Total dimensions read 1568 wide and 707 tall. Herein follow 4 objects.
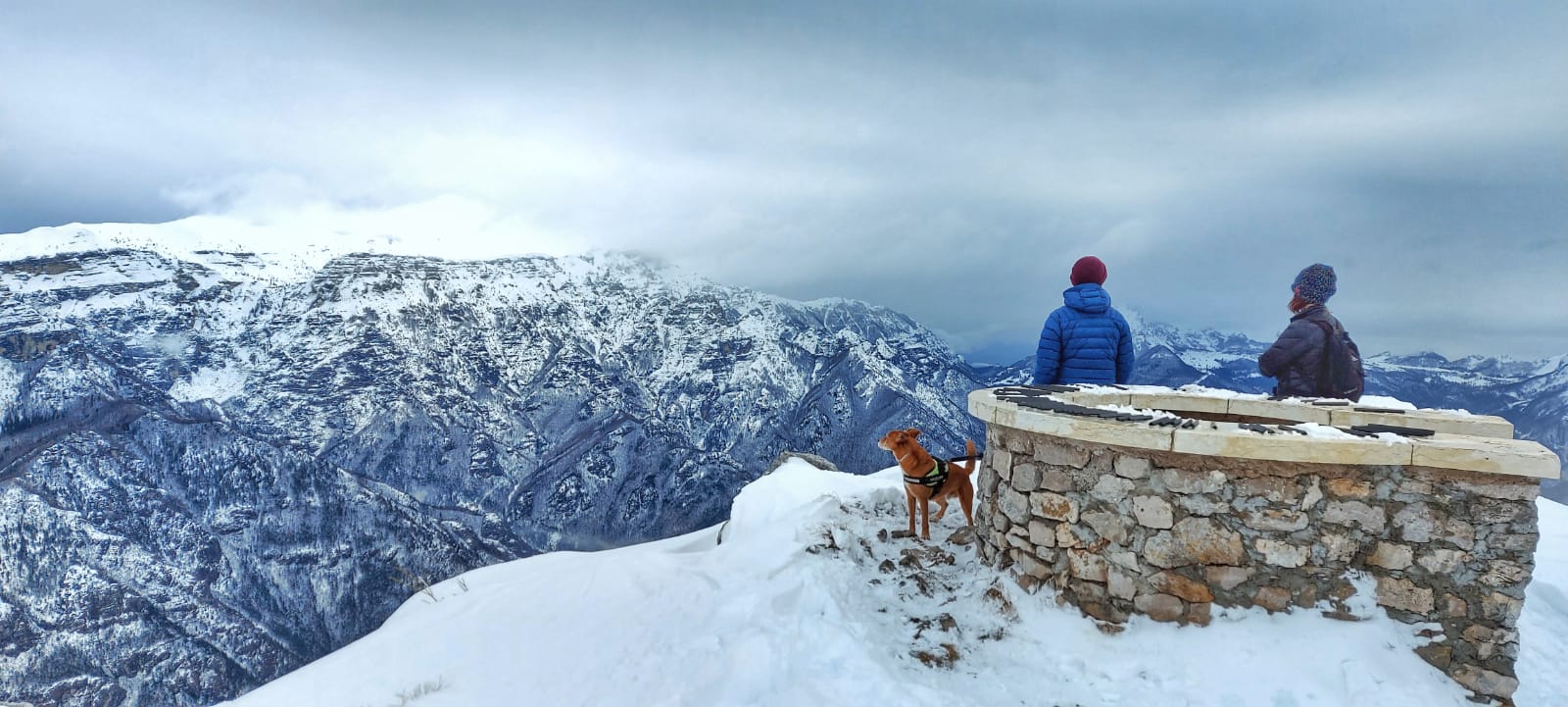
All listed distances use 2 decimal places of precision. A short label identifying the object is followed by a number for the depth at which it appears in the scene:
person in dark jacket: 7.54
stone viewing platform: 4.30
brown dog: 7.16
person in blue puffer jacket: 8.19
